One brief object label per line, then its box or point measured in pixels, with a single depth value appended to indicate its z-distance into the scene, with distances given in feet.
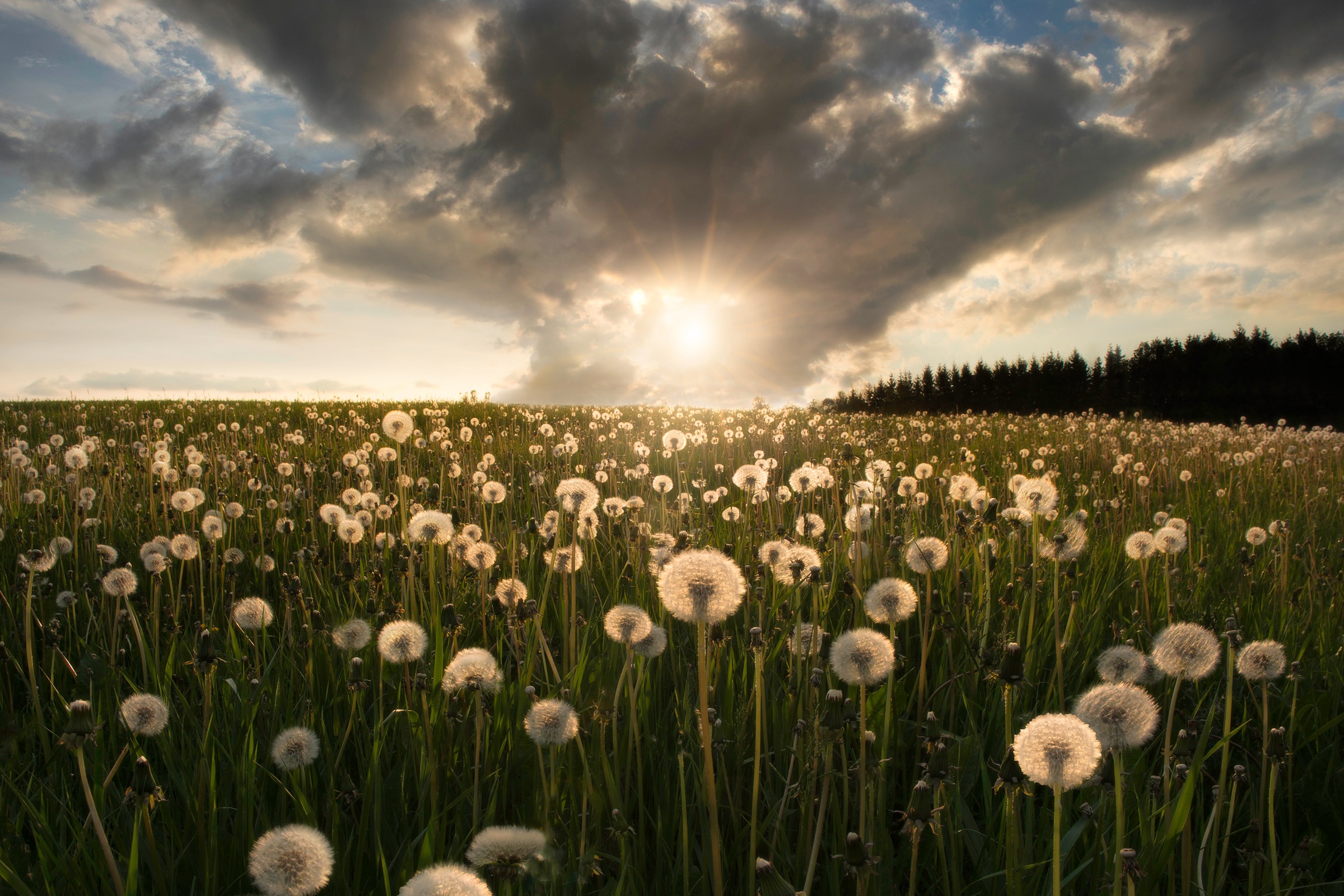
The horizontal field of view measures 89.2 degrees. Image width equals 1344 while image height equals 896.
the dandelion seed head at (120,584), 2.54
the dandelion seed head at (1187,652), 1.85
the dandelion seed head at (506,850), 1.22
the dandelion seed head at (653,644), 1.94
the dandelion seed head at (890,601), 2.00
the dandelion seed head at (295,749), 1.70
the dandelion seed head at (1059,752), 1.33
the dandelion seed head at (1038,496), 2.68
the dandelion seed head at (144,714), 1.75
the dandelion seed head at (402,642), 2.04
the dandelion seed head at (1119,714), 1.49
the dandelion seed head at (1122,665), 1.95
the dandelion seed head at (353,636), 2.25
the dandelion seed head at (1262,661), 1.80
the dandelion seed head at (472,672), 1.83
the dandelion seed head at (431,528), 2.66
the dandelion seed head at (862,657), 1.70
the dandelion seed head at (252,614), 2.46
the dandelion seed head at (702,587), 1.55
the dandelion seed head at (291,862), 1.27
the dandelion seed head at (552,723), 1.62
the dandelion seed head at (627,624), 1.89
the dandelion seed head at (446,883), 1.11
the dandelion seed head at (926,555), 2.35
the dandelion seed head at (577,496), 2.62
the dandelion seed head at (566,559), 2.34
